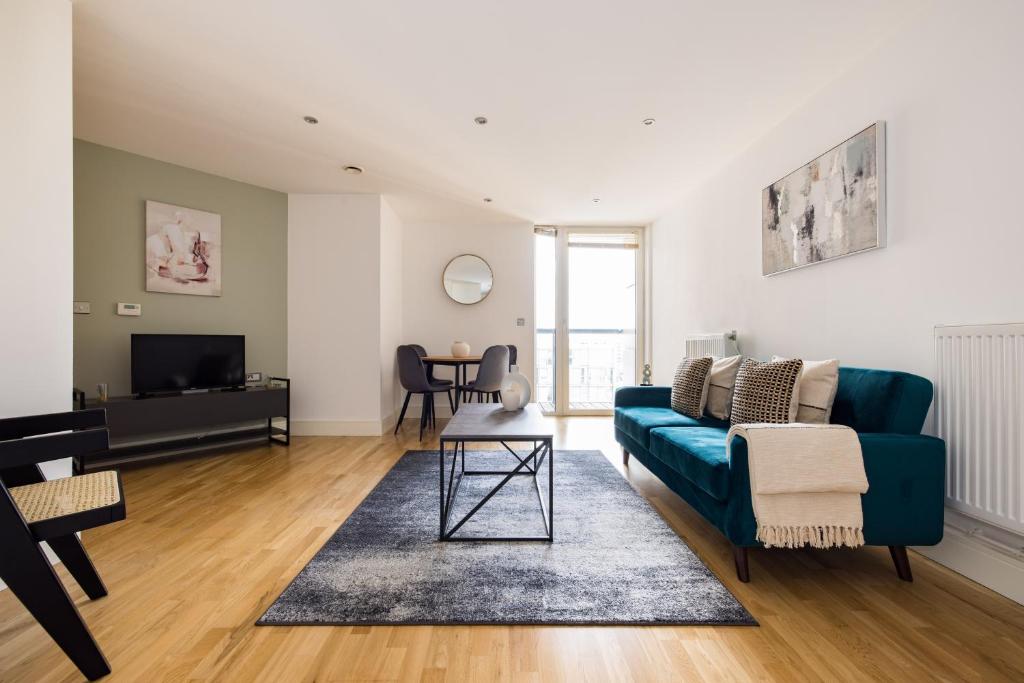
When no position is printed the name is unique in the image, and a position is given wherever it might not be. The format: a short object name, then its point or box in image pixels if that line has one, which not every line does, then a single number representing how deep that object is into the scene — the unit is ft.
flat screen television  11.59
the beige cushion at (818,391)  6.85
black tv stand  10.61
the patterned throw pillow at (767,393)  7.13
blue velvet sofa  5.62
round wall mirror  18.28
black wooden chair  3.85
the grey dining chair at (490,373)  15.05
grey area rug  5.00
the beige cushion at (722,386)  9.33
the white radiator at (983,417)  5.19
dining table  15.21
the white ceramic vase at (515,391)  8.81
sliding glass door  18.90
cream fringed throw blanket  5.50
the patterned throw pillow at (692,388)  9.77
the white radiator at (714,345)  11.44
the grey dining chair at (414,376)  14.66
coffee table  6.77
